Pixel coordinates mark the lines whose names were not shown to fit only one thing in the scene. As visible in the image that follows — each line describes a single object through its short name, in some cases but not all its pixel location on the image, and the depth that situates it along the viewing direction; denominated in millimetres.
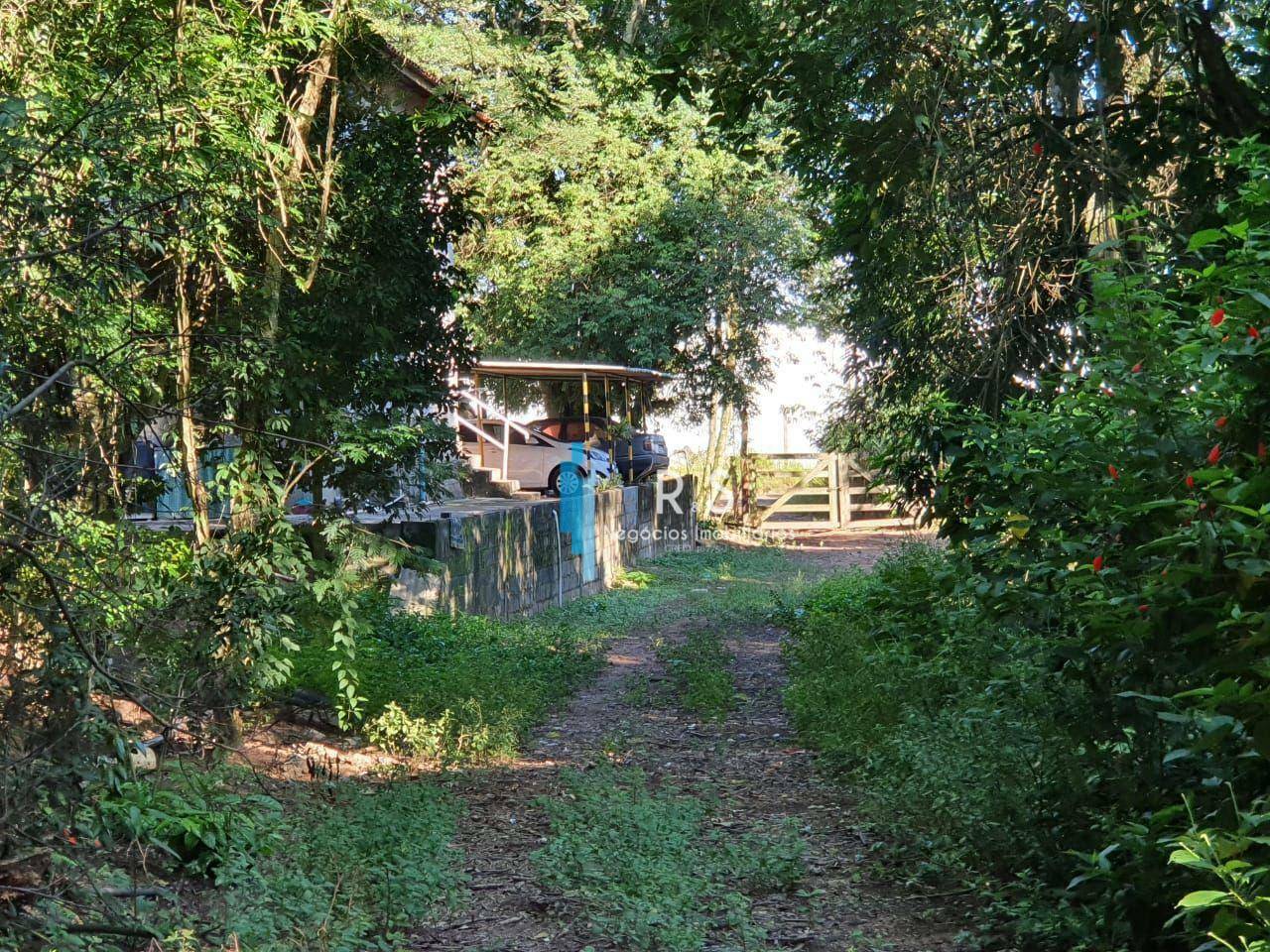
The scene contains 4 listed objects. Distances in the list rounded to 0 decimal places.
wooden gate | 28328
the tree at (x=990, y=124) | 6371
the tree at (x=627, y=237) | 25969
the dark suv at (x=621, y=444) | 25297
